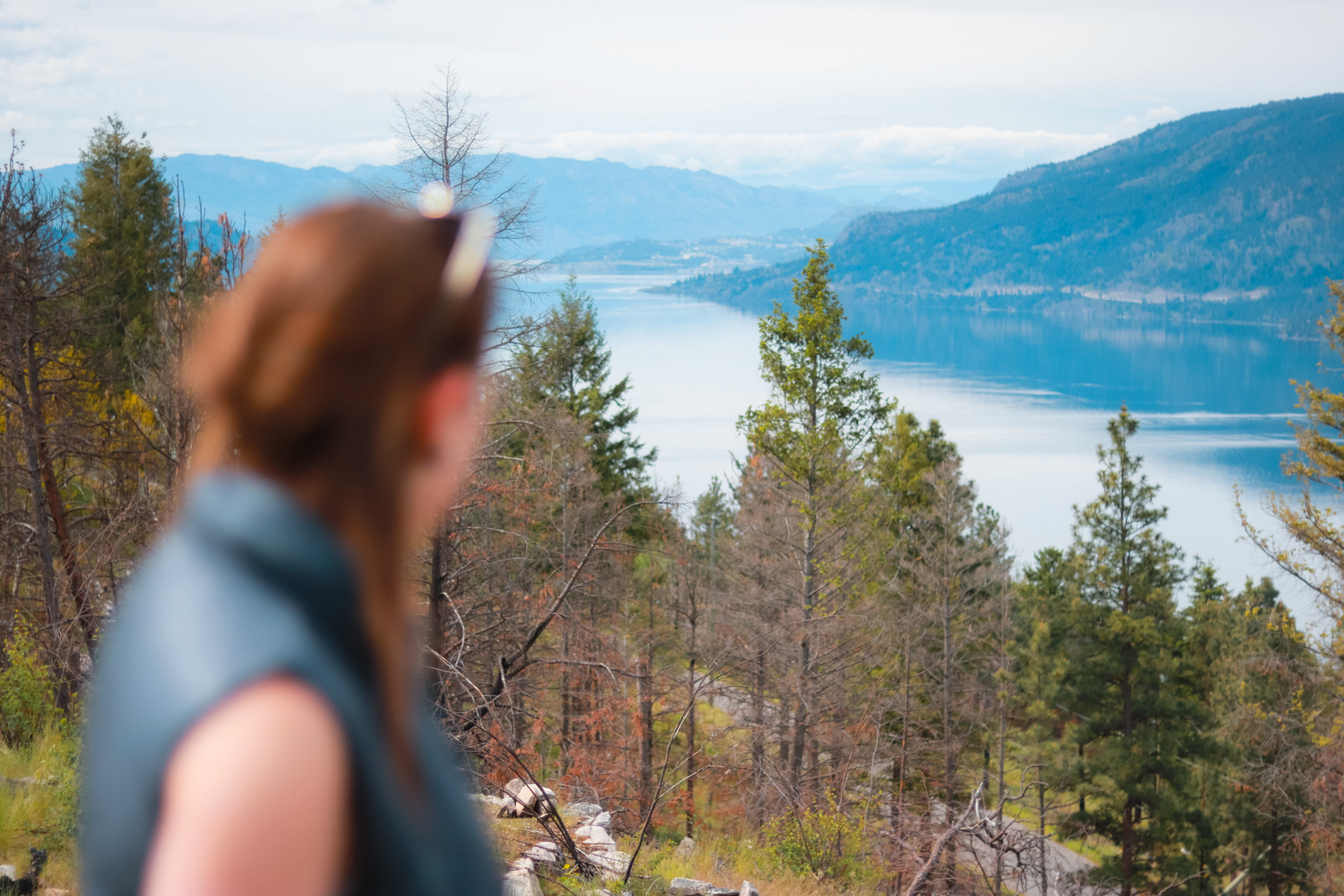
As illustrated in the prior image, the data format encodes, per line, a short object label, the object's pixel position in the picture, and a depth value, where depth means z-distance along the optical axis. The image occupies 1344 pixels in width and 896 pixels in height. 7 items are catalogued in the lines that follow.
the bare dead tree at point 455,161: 11.60
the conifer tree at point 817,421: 21.28
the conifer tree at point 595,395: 30.20
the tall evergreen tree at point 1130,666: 23.44
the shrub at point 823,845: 11.53
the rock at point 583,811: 9.12
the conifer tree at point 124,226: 27.62
